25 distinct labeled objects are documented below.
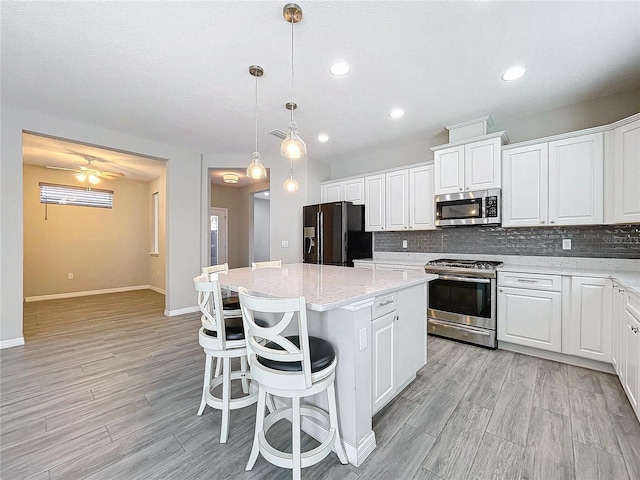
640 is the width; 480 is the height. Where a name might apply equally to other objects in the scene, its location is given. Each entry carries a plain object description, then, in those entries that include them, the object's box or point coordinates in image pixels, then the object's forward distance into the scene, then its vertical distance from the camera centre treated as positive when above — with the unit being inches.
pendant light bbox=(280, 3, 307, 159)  83.6 +28.2
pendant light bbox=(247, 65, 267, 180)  105.1 +26.5
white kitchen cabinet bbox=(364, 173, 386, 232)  172.6 +22.3
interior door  297.0 +3.1
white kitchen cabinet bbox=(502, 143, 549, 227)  117.7 +22.9
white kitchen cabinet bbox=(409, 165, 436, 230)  152.7 +22.4
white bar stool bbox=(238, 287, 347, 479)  50.6 -26.5
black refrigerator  171.2 +2.2
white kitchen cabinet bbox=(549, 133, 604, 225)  106.7 +23.0
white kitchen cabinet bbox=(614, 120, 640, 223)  95.3 +23.0
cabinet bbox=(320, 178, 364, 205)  182.2 +32.6
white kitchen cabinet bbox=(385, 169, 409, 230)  162.9 +23.0
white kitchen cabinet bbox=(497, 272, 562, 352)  107.0 -30.7
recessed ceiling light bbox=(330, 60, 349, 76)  92.5 +59.1
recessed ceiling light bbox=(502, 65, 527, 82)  95.0 +58.8
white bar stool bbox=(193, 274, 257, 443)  66.9 -26.7
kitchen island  59.7 -23.5
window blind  224.1 +37.0
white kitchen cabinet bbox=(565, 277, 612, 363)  96.6 -30.0
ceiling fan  216.5 +54.6
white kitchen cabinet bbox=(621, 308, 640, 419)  69.9 -33.3
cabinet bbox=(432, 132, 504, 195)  127.8 +35.6
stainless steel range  120.6 -29.9
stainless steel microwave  127.3 +14.3
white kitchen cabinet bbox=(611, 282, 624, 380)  86.0 -29.2
